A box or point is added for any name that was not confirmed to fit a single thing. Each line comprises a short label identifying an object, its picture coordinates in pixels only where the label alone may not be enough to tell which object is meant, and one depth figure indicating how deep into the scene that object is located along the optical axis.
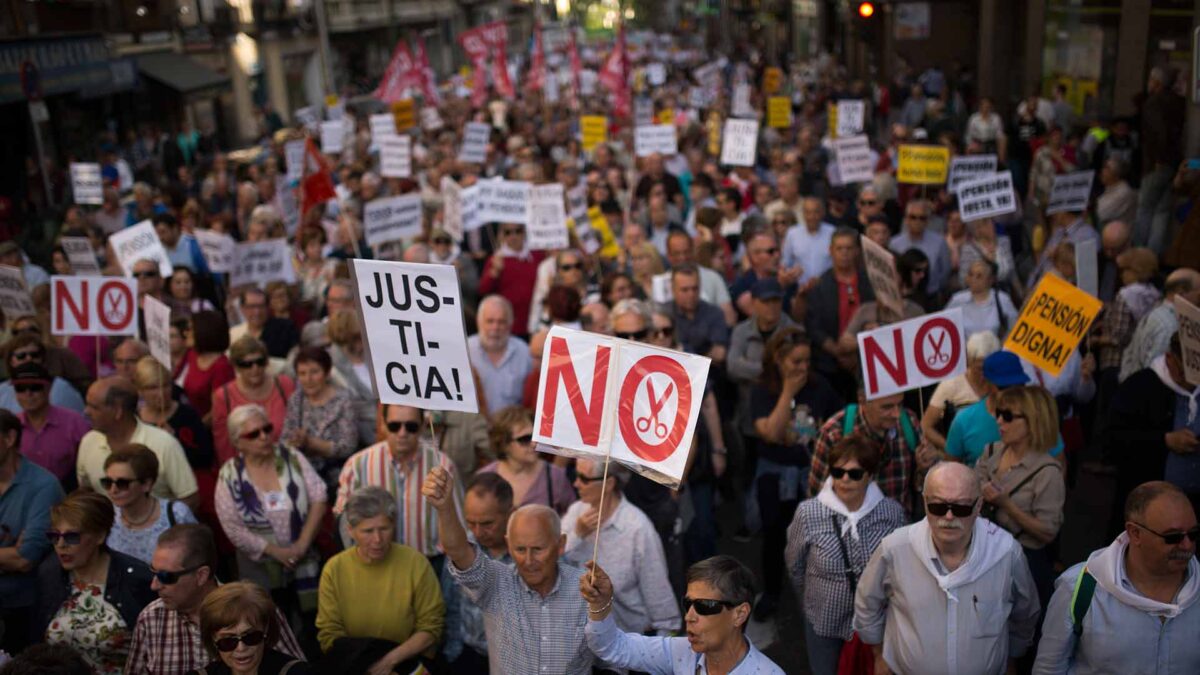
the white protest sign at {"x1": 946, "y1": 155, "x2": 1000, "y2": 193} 10.88
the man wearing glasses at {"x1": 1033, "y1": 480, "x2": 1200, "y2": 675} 3.79
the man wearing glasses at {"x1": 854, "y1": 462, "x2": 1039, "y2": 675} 4.09
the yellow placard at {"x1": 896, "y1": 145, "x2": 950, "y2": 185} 11.35
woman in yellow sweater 4.75
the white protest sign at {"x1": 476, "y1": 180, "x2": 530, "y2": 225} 10.85
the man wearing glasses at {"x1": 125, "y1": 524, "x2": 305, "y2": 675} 4.53
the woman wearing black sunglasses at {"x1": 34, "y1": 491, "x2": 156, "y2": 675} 4.70
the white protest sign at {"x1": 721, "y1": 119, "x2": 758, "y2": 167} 13.98
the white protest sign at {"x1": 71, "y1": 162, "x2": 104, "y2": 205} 14.24
